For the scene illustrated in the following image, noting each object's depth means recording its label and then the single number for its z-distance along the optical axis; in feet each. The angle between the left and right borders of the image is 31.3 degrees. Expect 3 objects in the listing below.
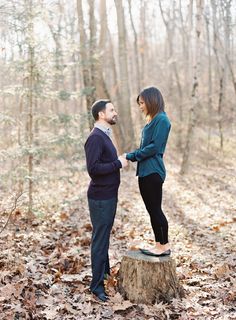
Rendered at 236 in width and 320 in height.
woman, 17.89
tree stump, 18.33
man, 17.69
